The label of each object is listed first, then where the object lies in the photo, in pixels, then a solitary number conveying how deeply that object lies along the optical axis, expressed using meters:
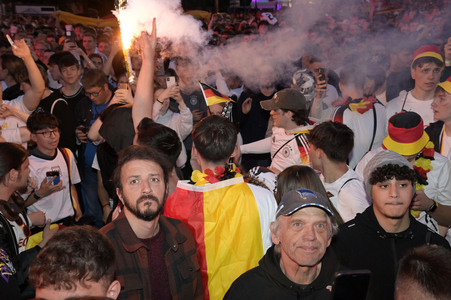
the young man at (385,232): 3.57
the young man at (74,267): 2.44
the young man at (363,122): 6.18
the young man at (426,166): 4.62
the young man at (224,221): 3.76
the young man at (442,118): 5.38
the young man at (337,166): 4.36
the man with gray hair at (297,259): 3.03
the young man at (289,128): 5.71
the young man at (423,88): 6.41
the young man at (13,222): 3.16
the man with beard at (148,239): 3.17
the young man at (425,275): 2.34
